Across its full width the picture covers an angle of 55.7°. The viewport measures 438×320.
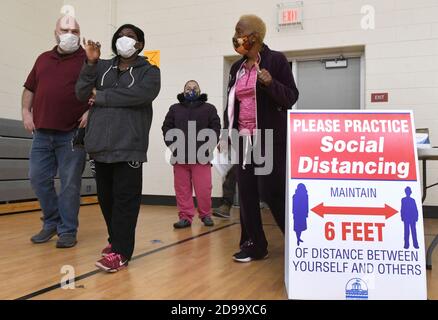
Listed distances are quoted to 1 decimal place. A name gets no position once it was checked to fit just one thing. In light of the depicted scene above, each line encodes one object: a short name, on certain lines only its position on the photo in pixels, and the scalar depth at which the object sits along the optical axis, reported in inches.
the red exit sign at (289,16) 193.3
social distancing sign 59.9
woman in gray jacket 76.5
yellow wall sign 219.5
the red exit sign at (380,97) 180.9
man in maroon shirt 99.0
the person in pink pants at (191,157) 139.6
